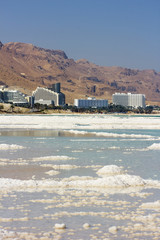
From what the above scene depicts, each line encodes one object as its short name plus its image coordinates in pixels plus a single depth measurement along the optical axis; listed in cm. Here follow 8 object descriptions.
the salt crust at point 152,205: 1538
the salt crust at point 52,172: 2176
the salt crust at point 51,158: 2766
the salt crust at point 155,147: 3494
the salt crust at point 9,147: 3417
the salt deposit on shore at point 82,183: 1847
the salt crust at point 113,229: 1281
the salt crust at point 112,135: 5129
